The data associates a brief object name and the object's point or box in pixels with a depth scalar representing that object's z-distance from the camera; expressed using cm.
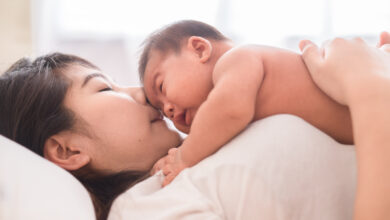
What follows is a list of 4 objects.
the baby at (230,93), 87
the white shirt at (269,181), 78
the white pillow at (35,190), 72
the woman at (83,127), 105
